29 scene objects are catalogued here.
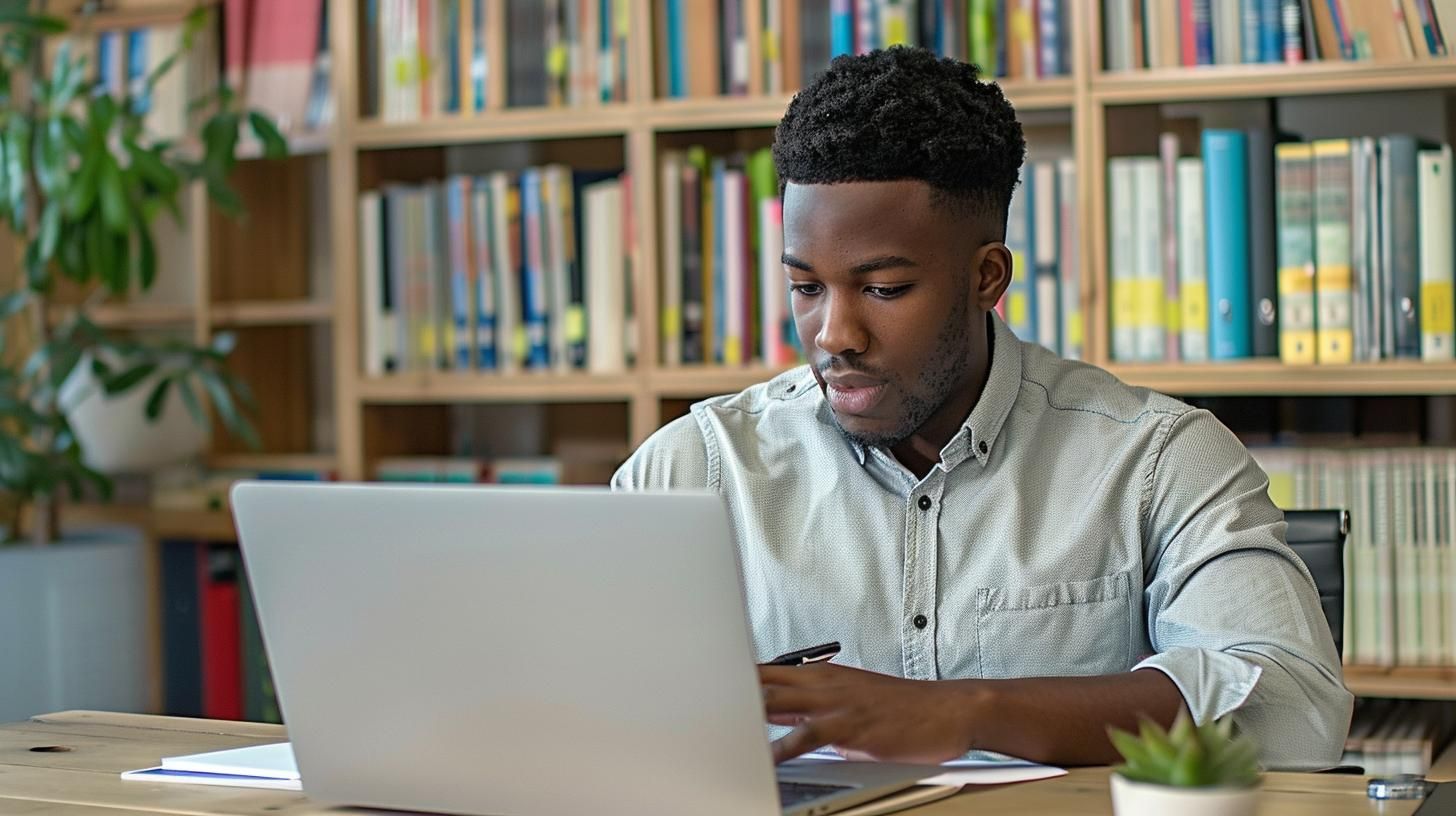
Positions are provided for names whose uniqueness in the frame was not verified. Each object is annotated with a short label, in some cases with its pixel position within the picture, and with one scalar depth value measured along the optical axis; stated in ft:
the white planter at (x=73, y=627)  8.96
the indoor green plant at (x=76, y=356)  8.95
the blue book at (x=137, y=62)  10.34
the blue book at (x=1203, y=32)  8.06
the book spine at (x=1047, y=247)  8.30
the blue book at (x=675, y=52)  8.95
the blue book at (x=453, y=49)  9.38
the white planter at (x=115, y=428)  9.68
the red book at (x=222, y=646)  10.27
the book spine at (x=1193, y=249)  8.05
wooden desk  3.48
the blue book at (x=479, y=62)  9.28
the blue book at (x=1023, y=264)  8.32
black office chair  5.34
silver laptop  3.10
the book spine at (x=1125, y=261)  8.16
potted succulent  2.85
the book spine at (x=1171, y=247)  8.09
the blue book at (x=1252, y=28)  7.99
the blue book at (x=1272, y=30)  7.97
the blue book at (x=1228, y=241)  7.96
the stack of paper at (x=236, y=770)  3.92
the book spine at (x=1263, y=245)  7.90
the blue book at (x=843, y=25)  8.59
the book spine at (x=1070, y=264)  8.27
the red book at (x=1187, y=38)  8.09
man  4.65
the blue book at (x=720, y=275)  8.84
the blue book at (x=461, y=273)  9.37
